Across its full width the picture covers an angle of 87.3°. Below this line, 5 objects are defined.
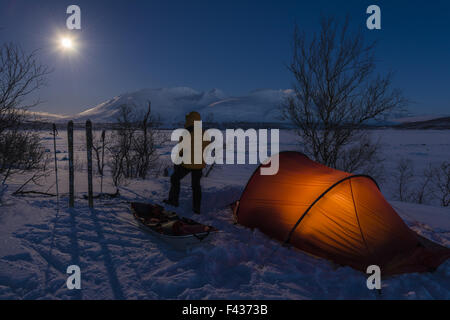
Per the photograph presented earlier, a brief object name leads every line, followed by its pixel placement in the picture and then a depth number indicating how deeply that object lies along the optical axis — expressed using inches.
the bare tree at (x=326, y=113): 343.0
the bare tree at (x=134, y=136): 566.3
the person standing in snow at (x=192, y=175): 204.7
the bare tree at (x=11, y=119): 223.7
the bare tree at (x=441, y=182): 613.9
